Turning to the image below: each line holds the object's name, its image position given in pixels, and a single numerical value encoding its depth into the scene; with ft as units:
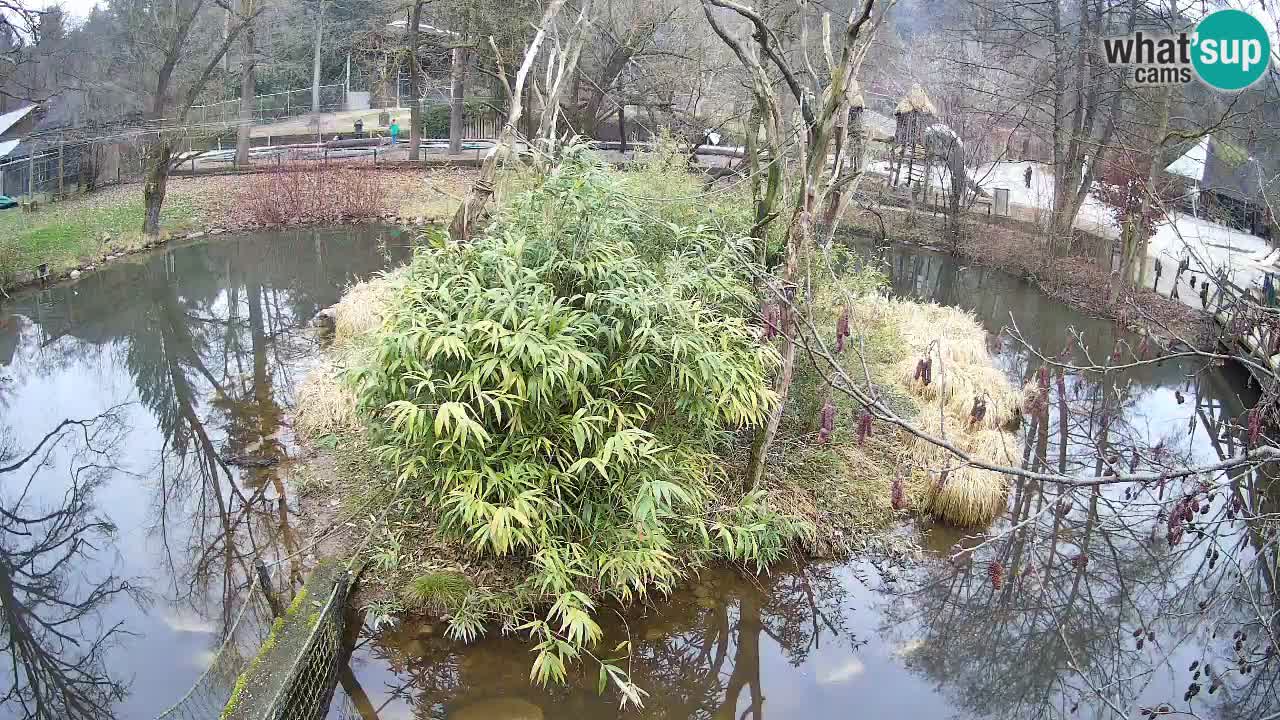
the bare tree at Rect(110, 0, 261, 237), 48.32
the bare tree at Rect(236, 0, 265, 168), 63.52
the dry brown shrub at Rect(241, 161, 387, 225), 54.54
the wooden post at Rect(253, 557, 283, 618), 16.65
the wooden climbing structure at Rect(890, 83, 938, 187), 63.05
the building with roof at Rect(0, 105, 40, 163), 50.72
